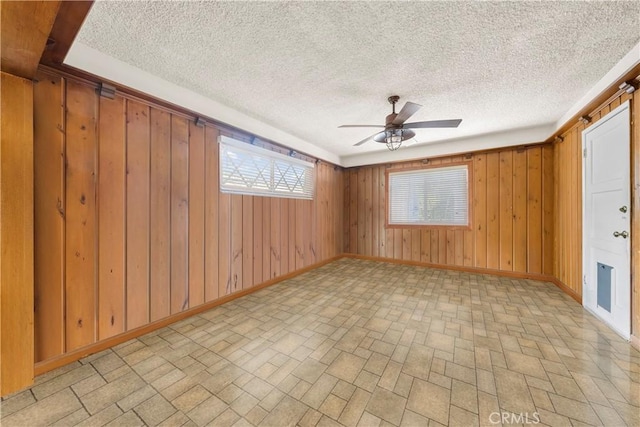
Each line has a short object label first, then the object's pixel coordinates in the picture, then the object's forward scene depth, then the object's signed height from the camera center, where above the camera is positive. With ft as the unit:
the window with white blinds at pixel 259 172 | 9.94 +2.12
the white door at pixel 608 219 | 6.91 -0.23
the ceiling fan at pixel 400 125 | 7.32 +3.16
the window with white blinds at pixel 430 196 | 14.61 +1.13
